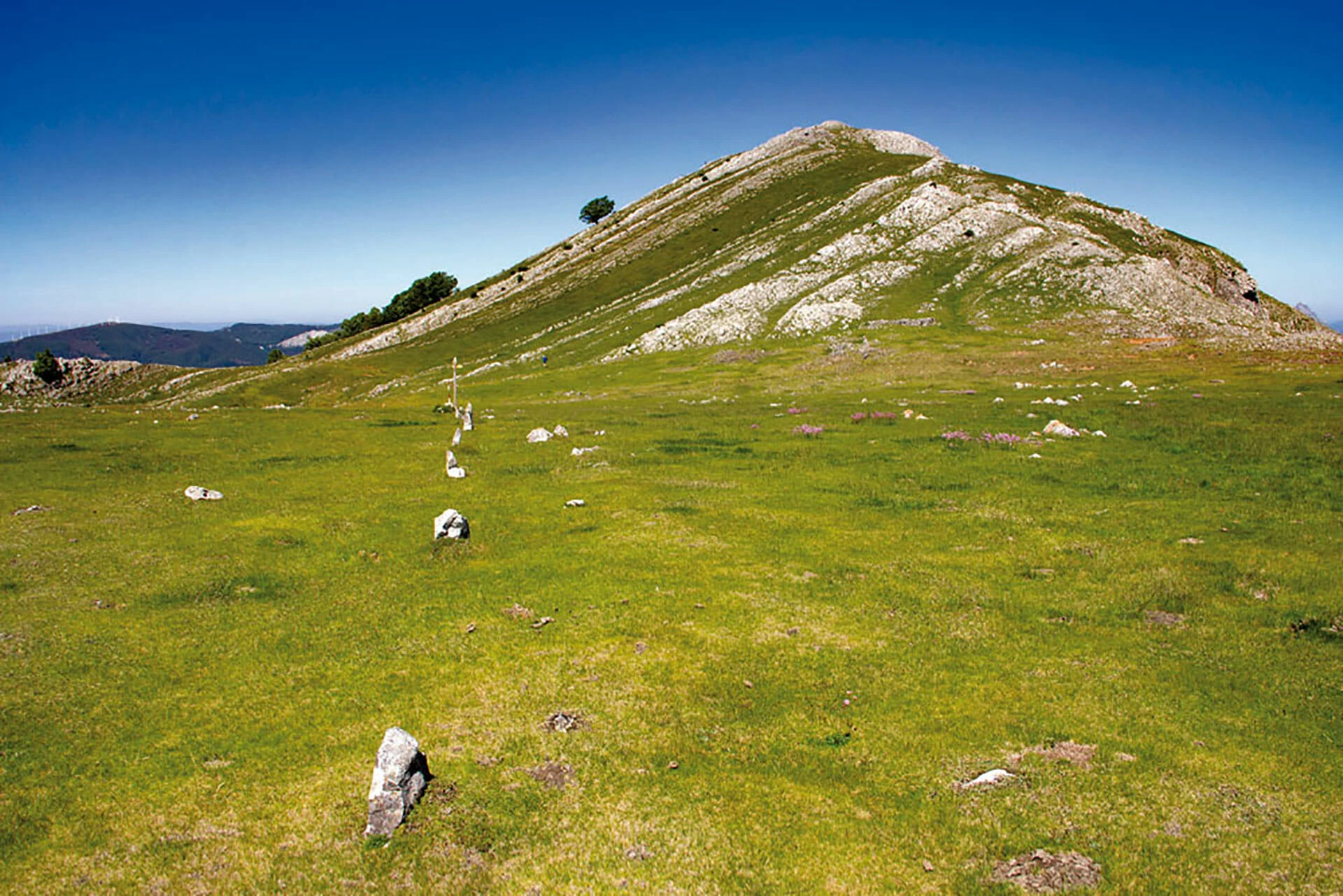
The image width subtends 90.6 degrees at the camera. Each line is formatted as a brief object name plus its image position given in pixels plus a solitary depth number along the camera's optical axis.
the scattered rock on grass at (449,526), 24.33
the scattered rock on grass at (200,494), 29.47
